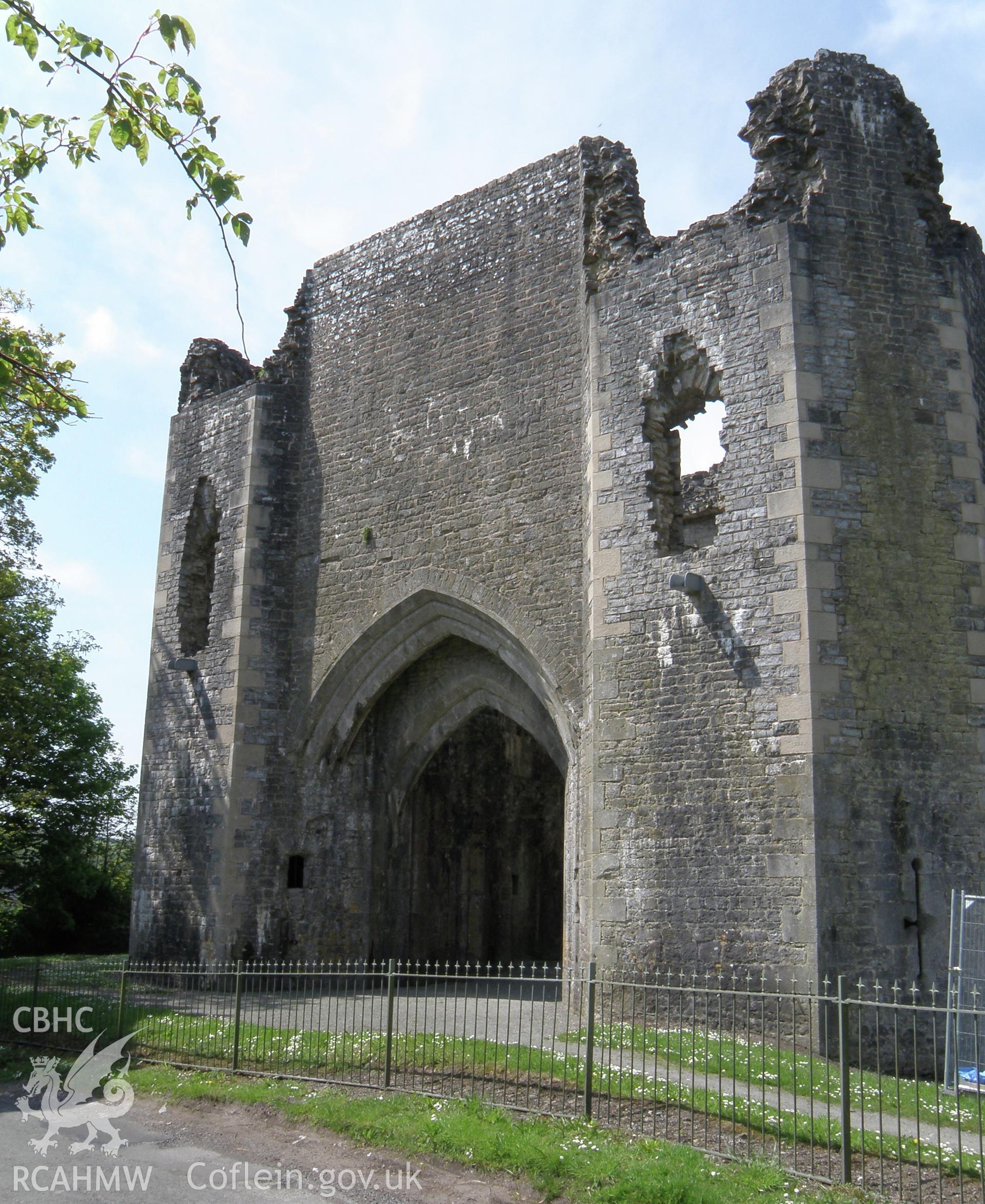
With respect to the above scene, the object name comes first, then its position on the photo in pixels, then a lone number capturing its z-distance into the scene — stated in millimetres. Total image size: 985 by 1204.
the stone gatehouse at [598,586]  10180
